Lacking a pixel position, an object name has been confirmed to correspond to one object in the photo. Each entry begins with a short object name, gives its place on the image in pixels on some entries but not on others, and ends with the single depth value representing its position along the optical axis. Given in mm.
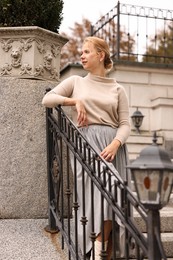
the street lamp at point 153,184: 2299
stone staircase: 4031
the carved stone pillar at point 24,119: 4078
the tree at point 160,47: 17422
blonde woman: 3529
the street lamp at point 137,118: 10781
